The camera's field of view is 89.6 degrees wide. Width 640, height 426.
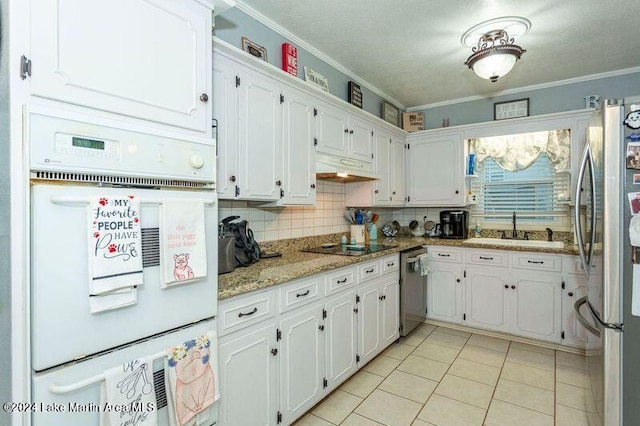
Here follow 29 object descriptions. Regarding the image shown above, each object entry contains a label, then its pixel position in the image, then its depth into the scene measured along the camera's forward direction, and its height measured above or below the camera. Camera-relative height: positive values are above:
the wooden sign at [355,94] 3.15 +1.15
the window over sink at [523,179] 3.46 +0.35
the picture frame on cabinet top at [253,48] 2.18 +1.12
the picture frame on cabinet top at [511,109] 3.59 +1.15
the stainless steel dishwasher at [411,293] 3.12 -0.85
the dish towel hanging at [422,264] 3.29 -0.57
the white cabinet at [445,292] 3.46 -0.90
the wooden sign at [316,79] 2.69 +1.13
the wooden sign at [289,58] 2.45 +1.17
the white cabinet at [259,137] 1.96 +0.47
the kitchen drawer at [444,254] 3.45 -0.48
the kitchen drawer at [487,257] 3.21 -0.49
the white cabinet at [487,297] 3.23 -0.90
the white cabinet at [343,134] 2.60 +0.68
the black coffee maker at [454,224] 3.75 -0.17
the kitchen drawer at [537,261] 2.98 -0.50
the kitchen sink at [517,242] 3.24 -0.36
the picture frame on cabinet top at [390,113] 3.78 +1.17
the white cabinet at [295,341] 1.56 -0.79
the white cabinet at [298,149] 2.26 +0.45
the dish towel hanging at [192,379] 1.24 -0.68
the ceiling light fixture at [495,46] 2.25 +1.23
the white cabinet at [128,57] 0.98 +0.55
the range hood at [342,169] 2.57 +0.36
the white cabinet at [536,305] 3.00 -0.92
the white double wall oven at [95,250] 0.95 -0.13
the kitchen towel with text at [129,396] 1.06 -0.63
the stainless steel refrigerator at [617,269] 1.50 -0.28
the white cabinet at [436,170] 3.76 +0.49
